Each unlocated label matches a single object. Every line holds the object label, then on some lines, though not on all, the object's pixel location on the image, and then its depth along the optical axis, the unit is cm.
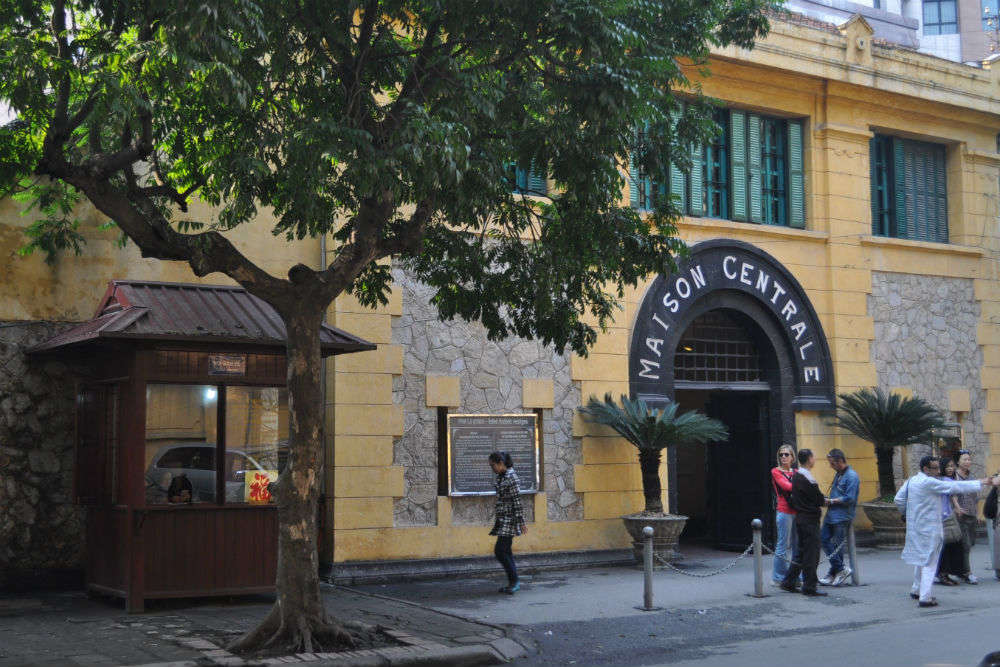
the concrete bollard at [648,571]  1170
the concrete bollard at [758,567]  1265
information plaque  1497
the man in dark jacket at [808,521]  1290
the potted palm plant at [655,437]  1523
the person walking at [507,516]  1288
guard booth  1149
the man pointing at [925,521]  1217
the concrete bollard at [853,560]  1368
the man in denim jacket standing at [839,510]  1366
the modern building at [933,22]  2389
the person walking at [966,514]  1403
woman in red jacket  1330
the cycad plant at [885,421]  1742
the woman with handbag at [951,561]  1386
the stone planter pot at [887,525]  1773
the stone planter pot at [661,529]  1521
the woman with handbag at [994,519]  1423
